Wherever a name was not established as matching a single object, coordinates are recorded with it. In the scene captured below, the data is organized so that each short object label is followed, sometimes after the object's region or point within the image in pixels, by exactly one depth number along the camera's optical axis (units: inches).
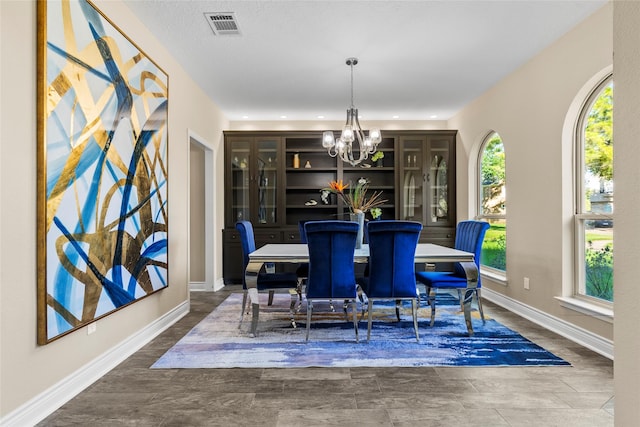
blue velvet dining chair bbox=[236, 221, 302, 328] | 149.6
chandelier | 160.2
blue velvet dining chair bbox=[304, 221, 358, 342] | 128.2
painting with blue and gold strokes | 83.0
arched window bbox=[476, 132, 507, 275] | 201.8
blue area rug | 113.6
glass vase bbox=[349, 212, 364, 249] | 161.5
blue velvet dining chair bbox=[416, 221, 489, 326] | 145.4
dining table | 138.2
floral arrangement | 247.5
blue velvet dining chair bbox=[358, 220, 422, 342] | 127.3
